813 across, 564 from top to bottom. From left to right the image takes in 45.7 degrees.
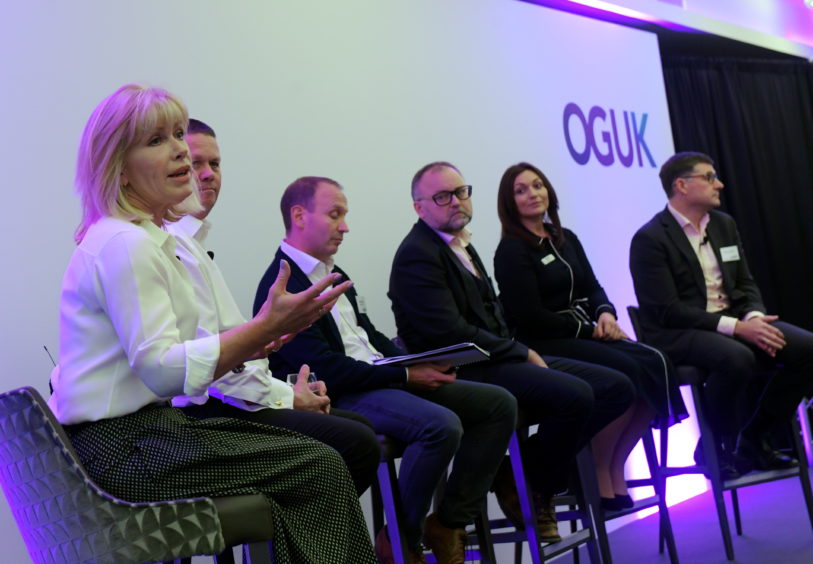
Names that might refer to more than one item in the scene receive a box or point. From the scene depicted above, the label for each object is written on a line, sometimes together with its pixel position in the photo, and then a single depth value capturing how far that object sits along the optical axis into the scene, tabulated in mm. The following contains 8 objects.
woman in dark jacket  3861
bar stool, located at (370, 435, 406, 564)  2686
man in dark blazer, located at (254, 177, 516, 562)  2791
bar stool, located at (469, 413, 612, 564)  3217
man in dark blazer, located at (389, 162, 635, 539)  3342
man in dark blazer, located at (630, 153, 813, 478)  4062
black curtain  7133
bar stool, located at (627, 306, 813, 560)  4012
